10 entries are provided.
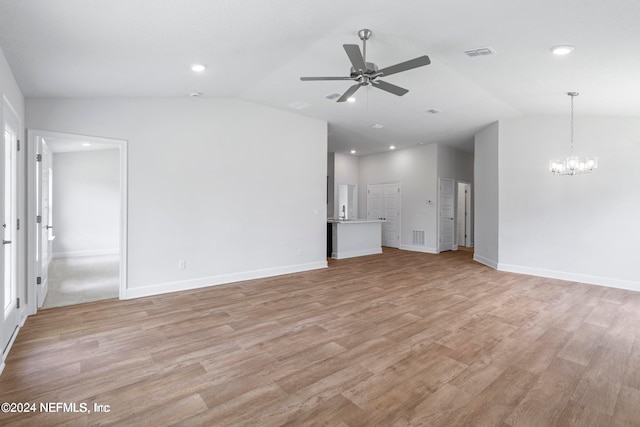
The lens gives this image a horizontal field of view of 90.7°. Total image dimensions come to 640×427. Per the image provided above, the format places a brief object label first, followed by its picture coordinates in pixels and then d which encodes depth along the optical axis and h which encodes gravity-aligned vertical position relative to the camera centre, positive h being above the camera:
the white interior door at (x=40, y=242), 3.87 -0.40
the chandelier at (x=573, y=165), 4.63 +0.74
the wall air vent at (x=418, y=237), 9.07 -0.70
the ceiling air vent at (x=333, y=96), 4.93 +1.85
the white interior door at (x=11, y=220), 3.04 -0.09
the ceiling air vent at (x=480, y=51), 3.37 +1.77
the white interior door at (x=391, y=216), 9.70 -0.10
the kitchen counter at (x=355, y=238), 7.61 -0.63
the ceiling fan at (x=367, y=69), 2.91 +1.41
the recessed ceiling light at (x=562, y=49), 3.09 +1.64
